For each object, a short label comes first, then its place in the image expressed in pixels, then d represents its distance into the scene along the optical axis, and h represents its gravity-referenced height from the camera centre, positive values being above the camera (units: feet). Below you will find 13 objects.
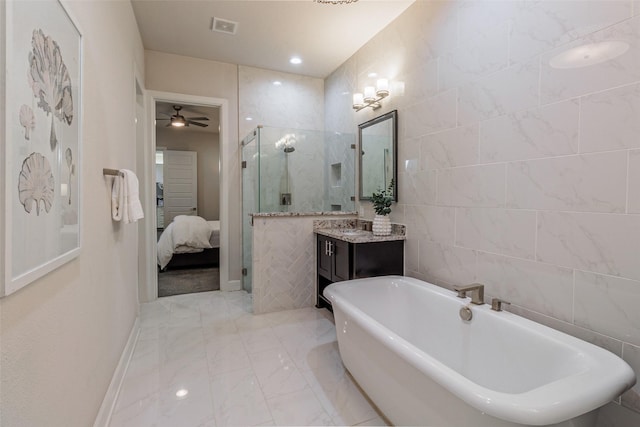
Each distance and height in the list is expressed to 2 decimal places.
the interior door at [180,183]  21.67 +1.42
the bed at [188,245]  15.06 -2.05
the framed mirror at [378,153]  9.07 +1.60
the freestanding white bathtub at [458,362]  3.26 -2.24
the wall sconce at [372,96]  9.24 +3.39
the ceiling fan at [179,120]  16.13 +4.49
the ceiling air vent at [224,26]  9.35 +5.47
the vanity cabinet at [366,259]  8.46 -1.52
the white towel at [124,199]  6.23 +0.08
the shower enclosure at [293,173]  11.23 +1.17
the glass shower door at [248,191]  11.37 +0.46
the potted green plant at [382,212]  9.03 -0.23
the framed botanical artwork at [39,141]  2.50 +0.60
